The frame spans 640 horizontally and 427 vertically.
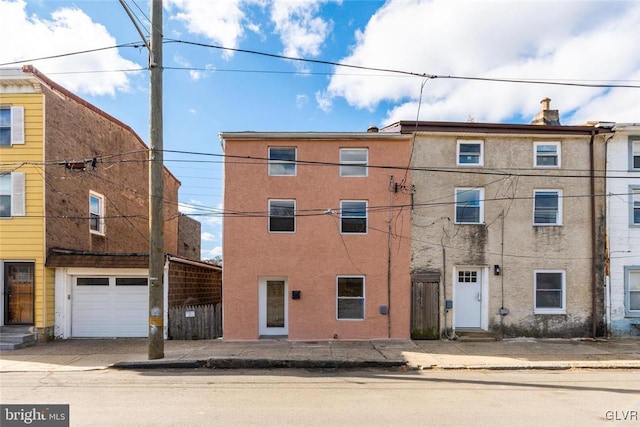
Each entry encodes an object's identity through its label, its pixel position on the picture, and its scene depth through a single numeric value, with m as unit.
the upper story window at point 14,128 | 12.12
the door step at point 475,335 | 12.04
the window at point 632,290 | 12.55
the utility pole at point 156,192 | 9.44
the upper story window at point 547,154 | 12.80
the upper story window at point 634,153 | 12.77
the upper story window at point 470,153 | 12.78
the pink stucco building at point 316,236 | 12.18
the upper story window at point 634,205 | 12.75
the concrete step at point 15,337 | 10.92
